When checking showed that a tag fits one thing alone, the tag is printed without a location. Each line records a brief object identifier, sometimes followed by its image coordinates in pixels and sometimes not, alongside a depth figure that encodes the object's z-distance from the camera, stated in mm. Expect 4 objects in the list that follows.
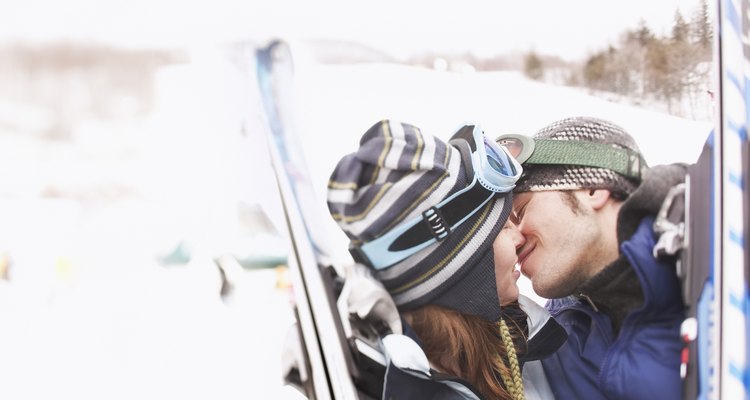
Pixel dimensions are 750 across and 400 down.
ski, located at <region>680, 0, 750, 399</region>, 2398
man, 2531
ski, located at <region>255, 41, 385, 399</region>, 2523
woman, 2531
